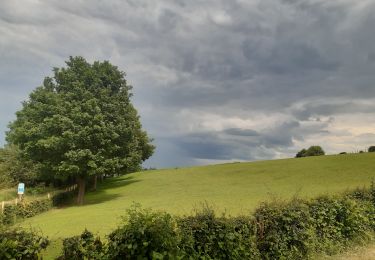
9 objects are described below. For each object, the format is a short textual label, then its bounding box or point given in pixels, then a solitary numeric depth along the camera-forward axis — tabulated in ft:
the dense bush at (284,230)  37.60
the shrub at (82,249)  26.07
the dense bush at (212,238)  29.53
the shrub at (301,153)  290.76
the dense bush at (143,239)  25.35
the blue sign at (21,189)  118.73
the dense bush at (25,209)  106.93
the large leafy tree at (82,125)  131.54
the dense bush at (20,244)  22.89
